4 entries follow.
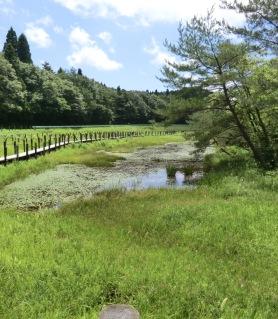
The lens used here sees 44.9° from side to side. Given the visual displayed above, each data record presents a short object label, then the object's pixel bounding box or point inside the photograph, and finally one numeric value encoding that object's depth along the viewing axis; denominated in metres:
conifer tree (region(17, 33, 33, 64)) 89.94
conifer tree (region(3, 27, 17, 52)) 87.19
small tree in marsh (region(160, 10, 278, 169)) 18.55
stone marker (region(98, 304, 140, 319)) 3.73
